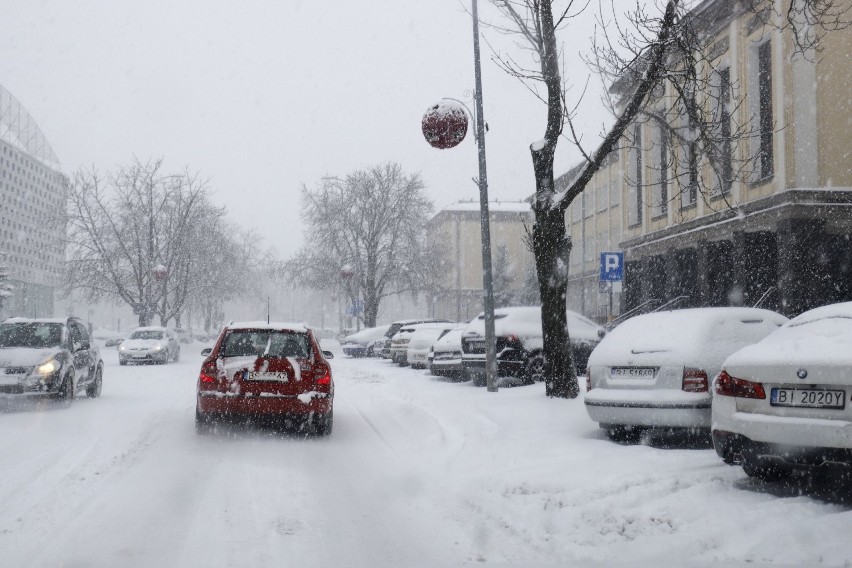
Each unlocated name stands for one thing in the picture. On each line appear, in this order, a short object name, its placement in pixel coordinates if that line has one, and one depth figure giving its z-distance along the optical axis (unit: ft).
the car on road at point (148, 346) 97.04
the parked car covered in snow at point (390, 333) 100.22
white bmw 18.48
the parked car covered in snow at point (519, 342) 52.95
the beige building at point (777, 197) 73.61
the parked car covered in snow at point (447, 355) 62.34
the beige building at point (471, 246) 286.05
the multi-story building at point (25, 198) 339.57
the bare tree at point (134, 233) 143.02
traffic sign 63.21
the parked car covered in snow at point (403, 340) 85.88
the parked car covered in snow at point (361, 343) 111.14
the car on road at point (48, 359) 42.11
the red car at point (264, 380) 32.91
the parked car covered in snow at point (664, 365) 27.09
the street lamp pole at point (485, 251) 49.96
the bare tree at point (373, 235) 153.99
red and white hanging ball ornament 46.32
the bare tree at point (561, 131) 39.32
